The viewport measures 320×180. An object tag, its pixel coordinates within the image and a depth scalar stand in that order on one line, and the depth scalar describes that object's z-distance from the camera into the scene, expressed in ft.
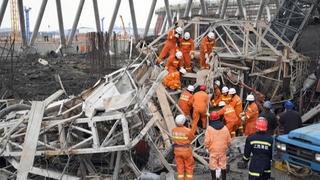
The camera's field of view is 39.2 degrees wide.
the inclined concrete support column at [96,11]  119.96
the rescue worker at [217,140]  28.19
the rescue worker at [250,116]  36.52
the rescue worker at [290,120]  33.42
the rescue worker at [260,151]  25.14
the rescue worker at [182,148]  27.76
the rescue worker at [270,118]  33.96
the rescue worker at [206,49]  45.24
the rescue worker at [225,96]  39.32
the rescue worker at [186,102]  37.22
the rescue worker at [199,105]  35.96
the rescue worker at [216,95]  40.14
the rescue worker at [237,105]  38.10
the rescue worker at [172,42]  44.34
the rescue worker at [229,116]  35.42
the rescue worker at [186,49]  44.35
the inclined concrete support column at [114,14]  123.82
